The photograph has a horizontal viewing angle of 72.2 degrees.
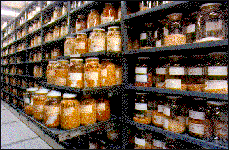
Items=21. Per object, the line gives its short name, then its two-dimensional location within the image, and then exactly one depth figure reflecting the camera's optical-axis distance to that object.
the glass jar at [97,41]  1.37
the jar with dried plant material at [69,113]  1.12
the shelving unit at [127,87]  1.00
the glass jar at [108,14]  1.59
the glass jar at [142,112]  1.33
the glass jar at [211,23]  1.06
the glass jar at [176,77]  1.16
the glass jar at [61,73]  1.36
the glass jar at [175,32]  1.18
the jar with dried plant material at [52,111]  1.17
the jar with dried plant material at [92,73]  1.19
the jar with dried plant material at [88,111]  1.19
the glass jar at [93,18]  1.78
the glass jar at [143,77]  1.32
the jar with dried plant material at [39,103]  1.39
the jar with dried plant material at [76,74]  1.21
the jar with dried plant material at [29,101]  1.61
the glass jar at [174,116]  1.16
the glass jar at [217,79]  1.00
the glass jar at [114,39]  1.38
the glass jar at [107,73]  1.30
